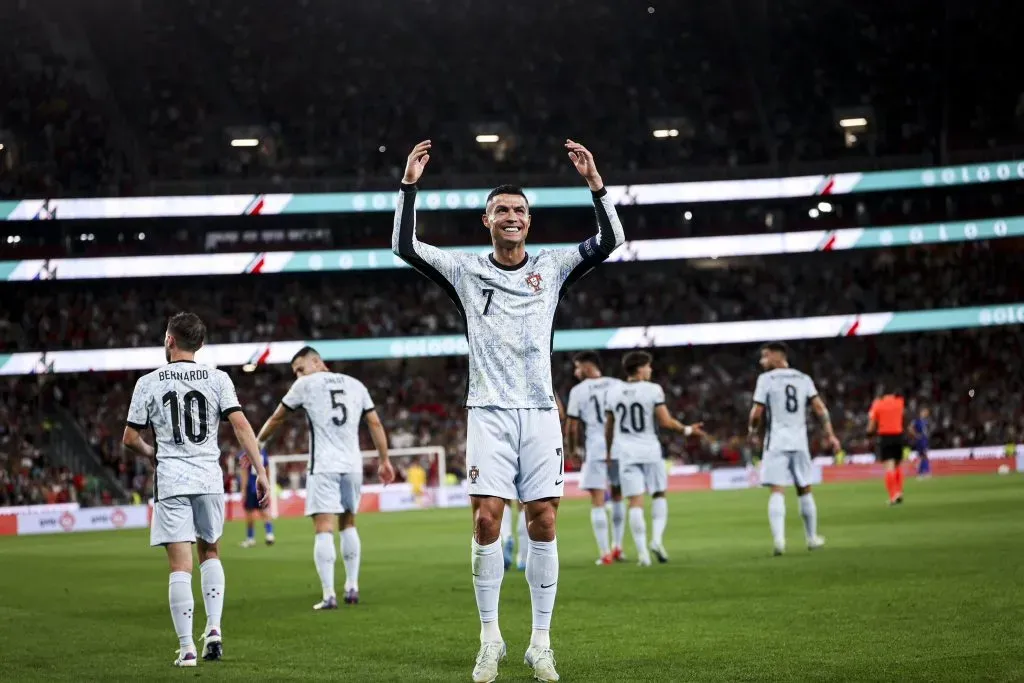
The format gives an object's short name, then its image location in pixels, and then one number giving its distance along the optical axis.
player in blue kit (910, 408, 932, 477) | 36.03
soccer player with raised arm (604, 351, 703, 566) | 15.66
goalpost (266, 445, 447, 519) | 35.69
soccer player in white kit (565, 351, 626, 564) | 15.92
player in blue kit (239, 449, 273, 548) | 23.44
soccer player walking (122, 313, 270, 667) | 8.59
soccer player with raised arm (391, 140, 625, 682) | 7.06
